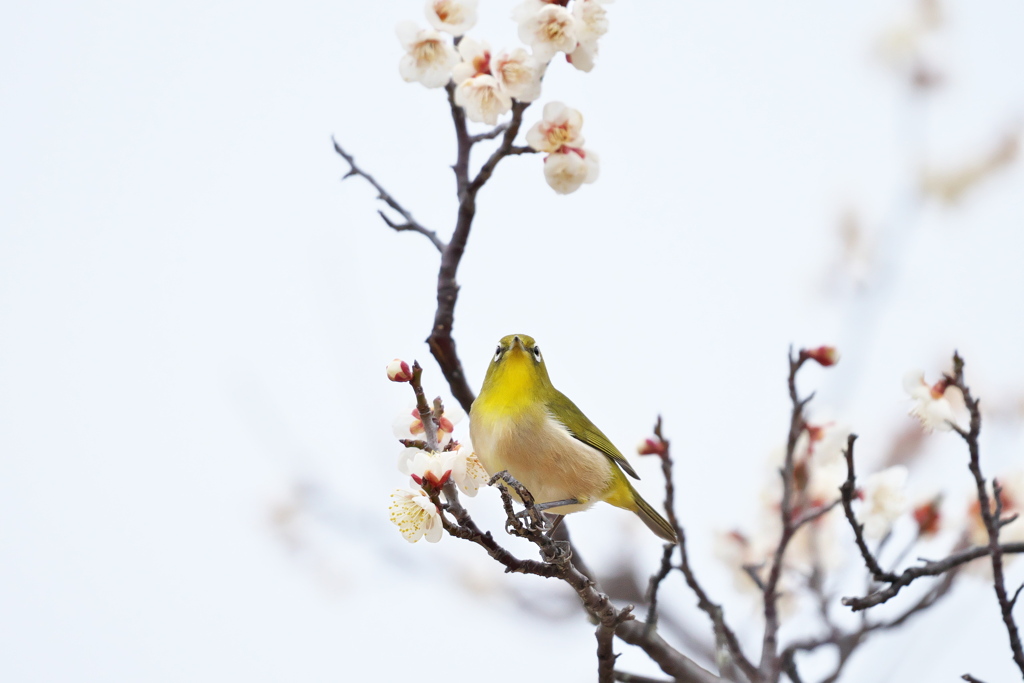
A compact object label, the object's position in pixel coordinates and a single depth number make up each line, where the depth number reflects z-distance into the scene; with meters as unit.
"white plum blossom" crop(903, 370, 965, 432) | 5.83
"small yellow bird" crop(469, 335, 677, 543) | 5.50
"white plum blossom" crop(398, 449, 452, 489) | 4.50
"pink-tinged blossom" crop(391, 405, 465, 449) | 5.18
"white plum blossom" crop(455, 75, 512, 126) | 5.21
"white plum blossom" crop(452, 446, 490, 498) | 4.83
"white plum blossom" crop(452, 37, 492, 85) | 5.39
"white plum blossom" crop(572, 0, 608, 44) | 5.29
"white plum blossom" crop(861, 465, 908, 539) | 6.91
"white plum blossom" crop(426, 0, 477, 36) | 5.65
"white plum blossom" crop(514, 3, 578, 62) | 5.20
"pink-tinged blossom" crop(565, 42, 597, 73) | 5.37
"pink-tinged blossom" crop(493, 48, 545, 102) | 5.18
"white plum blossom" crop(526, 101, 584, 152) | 5.34
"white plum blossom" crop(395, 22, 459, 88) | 5.56
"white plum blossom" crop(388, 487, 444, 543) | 4.51
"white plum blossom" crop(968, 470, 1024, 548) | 7.11
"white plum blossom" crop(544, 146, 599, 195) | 5.48
